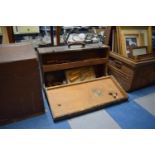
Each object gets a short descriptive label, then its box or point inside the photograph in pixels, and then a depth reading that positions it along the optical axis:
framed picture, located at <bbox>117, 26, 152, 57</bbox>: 2.07
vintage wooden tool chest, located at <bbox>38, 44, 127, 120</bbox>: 1.66
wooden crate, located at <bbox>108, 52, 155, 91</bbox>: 1.86
